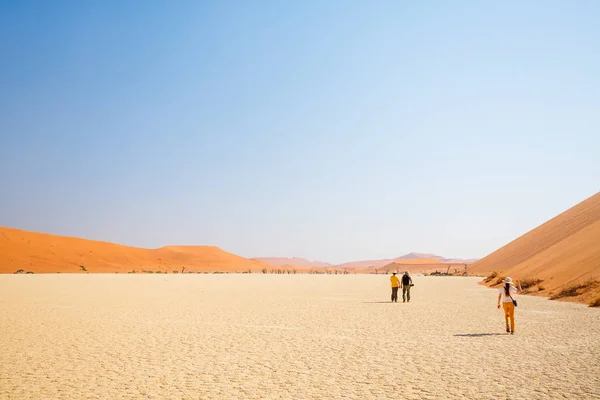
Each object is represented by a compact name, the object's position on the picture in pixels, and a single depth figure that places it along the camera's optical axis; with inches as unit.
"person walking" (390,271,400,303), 994.3
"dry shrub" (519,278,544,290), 1343.5
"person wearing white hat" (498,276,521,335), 541.0
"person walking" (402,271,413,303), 991.6
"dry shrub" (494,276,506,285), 1666.1
